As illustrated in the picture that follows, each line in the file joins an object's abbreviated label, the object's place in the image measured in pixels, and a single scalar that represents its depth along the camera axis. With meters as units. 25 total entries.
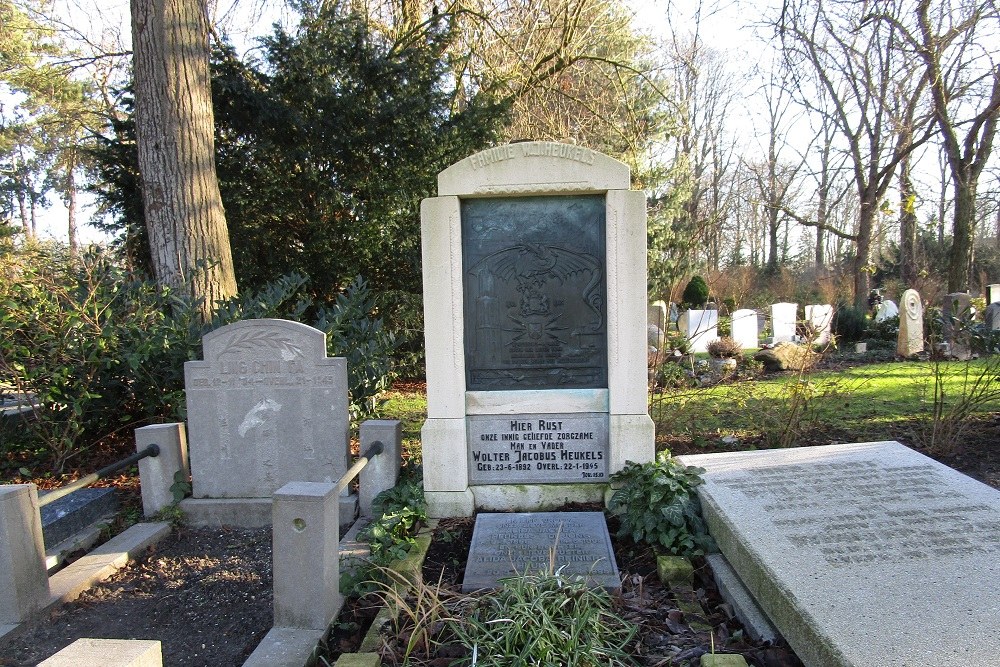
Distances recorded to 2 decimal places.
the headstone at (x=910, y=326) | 13.90
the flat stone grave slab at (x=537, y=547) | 3.37
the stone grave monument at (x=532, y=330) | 4.42
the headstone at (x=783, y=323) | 17.86
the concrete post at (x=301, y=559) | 3.03
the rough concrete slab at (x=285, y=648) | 2.78
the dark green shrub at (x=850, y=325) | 16.20
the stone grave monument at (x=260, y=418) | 4.76
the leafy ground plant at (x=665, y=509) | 3.71
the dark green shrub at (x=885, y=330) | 16.00
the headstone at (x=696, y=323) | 17.24
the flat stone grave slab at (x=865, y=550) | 2.36
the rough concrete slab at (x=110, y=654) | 1.73
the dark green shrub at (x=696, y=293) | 24.03
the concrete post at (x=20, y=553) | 3.24
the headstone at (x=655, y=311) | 16.89
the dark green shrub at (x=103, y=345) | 5.45
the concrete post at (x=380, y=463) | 4.64
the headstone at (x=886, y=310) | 17.23
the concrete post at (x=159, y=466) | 4.82
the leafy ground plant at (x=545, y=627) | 2.46
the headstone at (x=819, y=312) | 14.84
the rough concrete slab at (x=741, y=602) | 2.87
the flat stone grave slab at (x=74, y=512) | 4.39
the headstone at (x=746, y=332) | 18.16
